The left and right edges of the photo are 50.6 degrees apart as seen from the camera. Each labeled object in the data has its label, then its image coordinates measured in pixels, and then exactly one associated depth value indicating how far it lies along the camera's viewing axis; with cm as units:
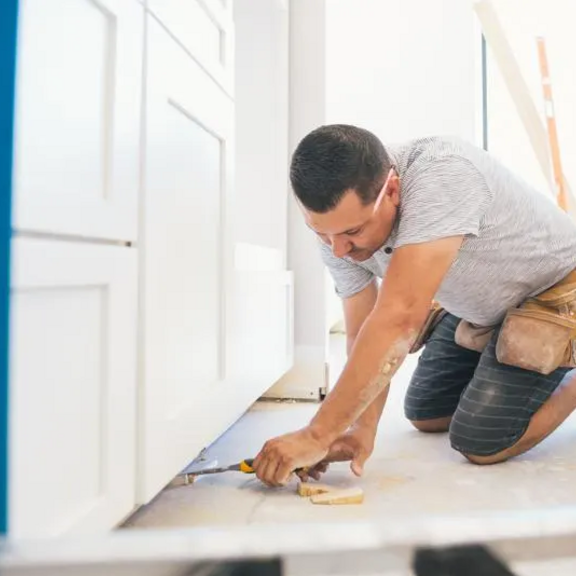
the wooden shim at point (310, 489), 107
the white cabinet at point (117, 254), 54
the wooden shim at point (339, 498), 105
